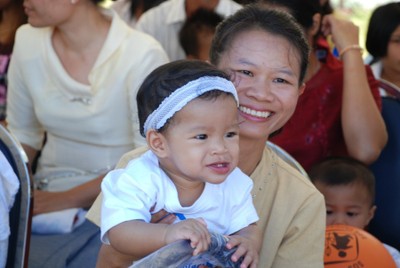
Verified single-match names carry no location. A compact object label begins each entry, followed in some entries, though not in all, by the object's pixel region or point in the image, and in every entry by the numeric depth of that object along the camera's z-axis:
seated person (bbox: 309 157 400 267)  2.88
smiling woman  2.07
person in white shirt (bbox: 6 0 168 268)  2.87
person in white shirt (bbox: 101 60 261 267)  1.68
